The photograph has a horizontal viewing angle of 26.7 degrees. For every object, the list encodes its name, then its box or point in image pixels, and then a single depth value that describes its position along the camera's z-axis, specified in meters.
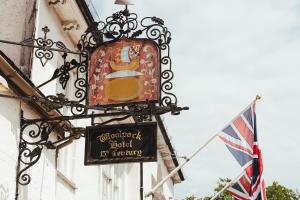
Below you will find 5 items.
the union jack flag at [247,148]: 11.74
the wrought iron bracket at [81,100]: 8.95
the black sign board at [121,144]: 8.94
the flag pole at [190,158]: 12.00
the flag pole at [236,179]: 12.31
